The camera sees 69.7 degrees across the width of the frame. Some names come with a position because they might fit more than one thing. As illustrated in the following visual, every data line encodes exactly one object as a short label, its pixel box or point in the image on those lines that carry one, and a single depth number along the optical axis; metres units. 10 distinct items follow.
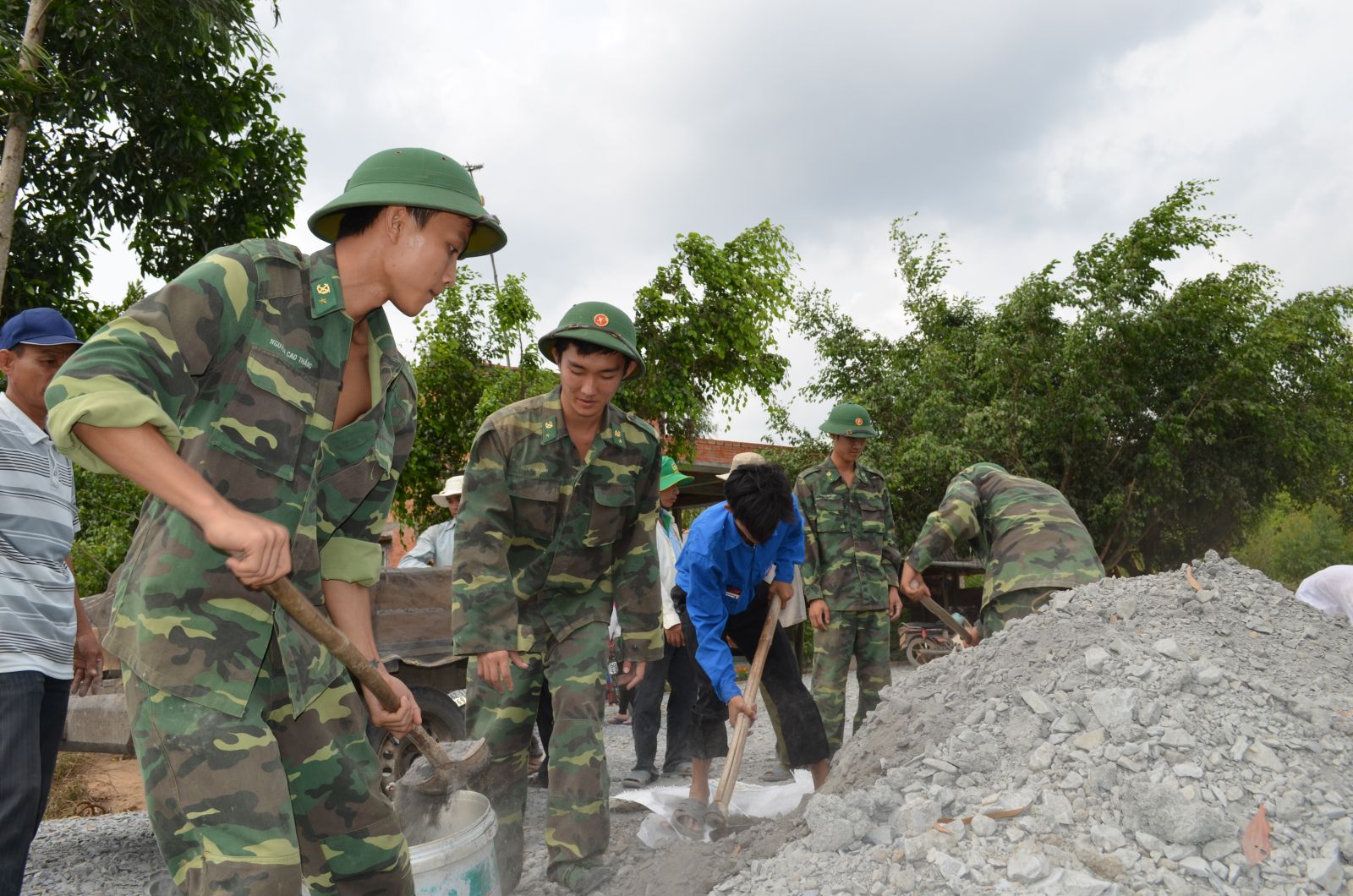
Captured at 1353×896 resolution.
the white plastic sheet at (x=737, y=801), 4.14
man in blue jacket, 4.46
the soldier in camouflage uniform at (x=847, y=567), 5.97
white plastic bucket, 2.53
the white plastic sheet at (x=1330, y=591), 5.32
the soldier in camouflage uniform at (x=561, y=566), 3.64
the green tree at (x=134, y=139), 7.91
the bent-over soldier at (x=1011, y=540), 5.04
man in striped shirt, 2.73
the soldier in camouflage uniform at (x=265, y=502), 1.67
